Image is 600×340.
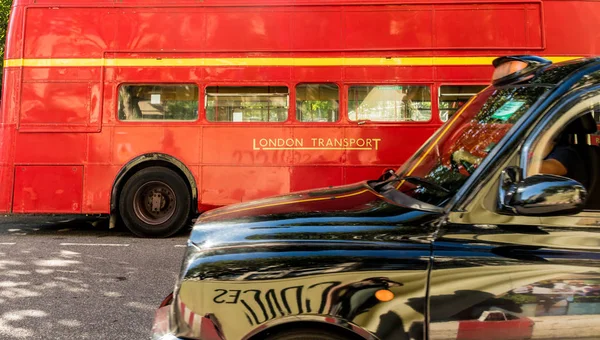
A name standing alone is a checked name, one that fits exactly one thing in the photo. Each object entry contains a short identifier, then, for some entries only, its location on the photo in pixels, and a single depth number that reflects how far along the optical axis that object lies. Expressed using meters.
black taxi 1.54
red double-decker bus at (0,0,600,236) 6.66
